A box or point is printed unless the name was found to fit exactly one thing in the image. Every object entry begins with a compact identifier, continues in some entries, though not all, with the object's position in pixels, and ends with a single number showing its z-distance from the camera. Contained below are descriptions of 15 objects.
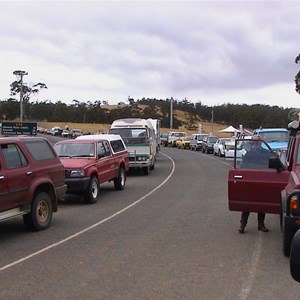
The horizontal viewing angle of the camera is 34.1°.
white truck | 22.66
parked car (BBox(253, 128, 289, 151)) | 22.00
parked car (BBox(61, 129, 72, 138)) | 90.35
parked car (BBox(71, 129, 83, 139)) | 88.44
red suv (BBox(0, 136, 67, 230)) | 8.55
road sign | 30.08
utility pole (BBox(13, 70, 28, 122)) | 42.10
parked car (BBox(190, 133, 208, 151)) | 51.29
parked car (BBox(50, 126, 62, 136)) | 101.17
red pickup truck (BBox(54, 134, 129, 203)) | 13.09
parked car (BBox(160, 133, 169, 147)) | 67.40
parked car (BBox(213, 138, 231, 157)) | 39.19
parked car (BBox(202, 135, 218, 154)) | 45.66
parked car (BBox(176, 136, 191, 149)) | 58.23
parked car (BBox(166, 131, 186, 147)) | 63.88
